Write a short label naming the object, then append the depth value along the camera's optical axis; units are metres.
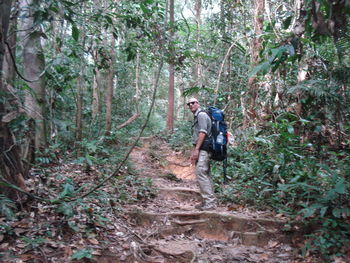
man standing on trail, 5.75
